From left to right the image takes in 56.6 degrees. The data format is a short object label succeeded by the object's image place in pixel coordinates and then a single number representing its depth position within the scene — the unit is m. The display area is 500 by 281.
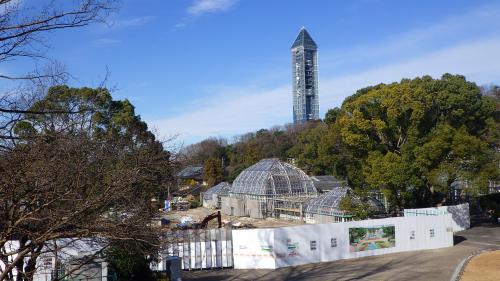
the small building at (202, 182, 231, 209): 52.17
